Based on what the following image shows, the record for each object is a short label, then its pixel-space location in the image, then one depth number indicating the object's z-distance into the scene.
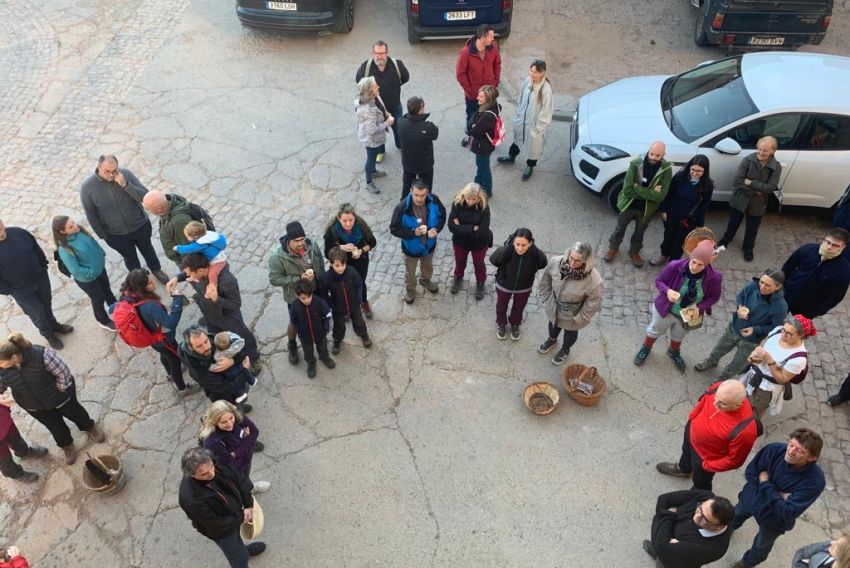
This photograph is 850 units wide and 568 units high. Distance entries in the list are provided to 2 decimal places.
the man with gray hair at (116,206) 6.58
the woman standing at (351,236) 6.28
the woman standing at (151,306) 5.59
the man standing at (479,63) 8.52
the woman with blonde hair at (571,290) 5.80
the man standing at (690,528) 4.08
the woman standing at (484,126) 7.62
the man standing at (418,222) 6.60
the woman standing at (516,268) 6.04
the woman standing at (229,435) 4.76
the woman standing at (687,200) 6.81
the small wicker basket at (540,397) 6.18
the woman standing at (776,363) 5.16
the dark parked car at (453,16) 10.55
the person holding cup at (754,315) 5.55
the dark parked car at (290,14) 10.87
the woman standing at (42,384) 5.13
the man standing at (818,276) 5.79
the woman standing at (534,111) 8.03
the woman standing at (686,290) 5.77
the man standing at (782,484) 4.32
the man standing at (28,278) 6.15
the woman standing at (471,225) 6.50
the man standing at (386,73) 8.41
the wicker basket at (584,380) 6.17
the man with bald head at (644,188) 6.86
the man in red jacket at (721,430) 4.69
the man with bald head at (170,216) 6.33
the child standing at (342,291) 5.98
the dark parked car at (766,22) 9.82
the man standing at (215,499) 4.32
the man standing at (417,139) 7.41
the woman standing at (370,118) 7.98
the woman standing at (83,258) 6.11
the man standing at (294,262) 5.99
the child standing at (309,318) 5.85
